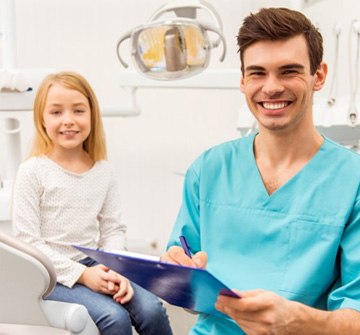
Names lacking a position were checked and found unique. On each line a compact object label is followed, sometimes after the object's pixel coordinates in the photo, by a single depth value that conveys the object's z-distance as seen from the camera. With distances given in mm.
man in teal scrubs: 1010
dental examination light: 1242
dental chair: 1104
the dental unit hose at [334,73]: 1758
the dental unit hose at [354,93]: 1676
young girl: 1475
